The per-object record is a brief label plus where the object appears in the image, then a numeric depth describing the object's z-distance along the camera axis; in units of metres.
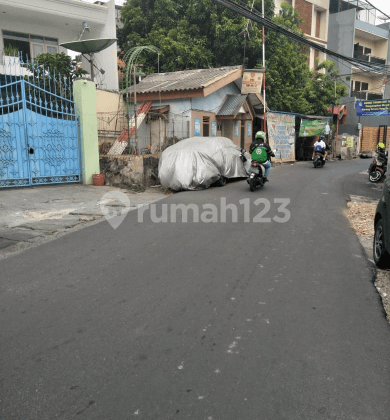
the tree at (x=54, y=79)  10.45
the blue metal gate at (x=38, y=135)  9.85
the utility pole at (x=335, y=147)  28.02
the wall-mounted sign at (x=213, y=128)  18.80
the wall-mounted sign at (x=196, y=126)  17.31
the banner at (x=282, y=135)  21.73
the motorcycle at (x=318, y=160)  19.81
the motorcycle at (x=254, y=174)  10.76
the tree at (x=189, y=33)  22.03
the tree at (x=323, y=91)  28.16
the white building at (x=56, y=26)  16.25
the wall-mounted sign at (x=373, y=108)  26.65
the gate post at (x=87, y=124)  11.21
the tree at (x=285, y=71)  23.92
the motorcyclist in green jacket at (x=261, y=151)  11.22
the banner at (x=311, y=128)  24.74
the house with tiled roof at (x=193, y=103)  16.28
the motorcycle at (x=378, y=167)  14.07
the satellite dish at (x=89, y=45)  13.27
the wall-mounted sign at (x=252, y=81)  19.62
